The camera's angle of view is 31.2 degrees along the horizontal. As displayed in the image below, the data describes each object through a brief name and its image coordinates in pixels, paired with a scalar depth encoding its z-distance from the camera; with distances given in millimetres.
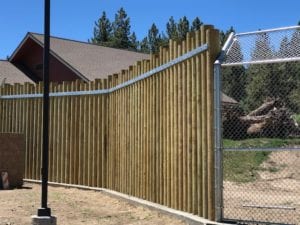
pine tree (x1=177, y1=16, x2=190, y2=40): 54838
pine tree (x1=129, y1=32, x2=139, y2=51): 60344
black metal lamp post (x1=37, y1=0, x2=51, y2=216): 8273
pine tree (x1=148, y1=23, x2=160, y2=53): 61019
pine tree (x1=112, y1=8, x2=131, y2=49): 57250
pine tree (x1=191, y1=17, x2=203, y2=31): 54462
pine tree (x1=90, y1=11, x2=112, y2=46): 59219
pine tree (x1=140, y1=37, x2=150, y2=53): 61662
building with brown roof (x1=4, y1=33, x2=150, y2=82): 23109
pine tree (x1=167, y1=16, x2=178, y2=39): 55975
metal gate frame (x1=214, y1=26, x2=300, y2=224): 7555
